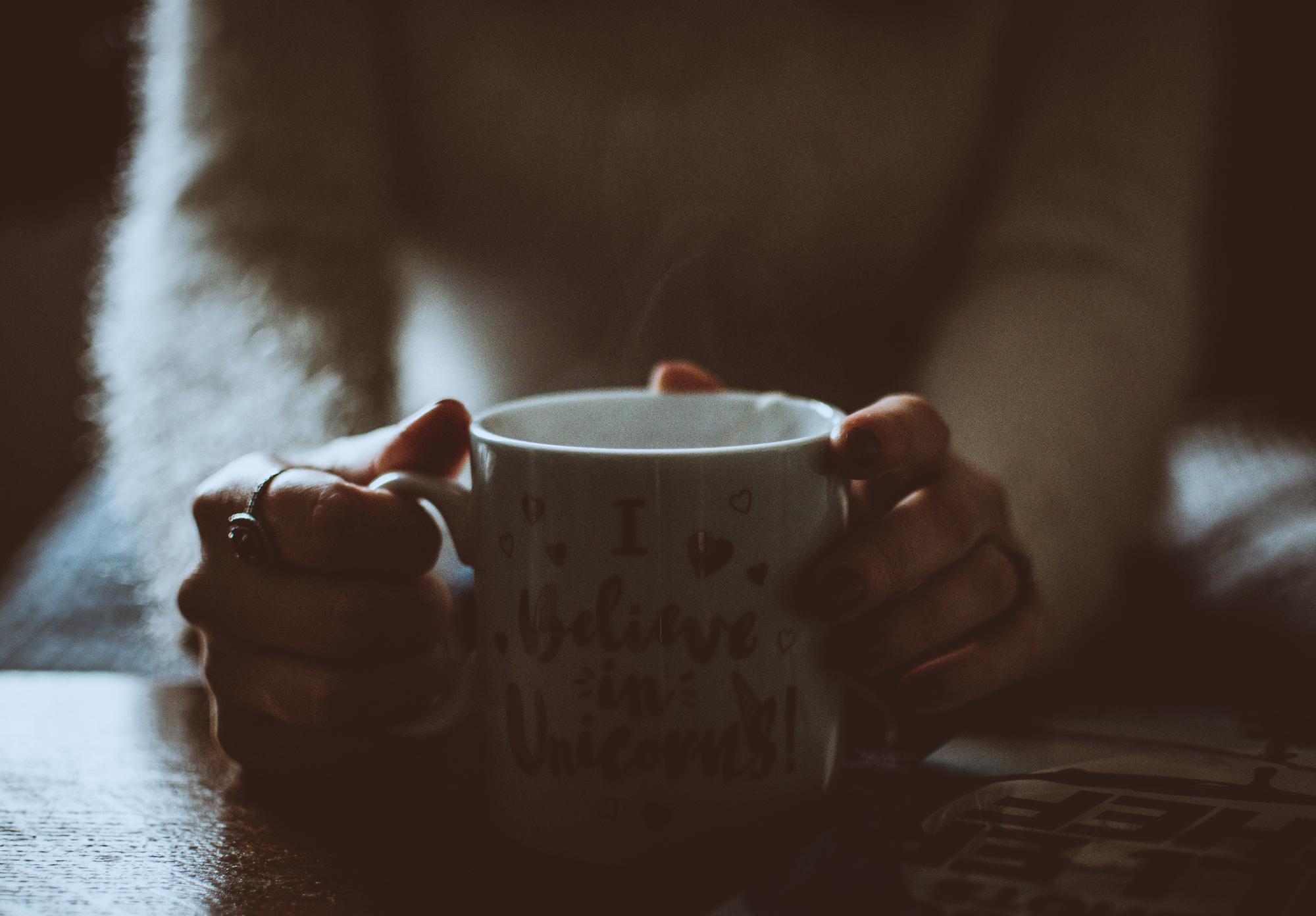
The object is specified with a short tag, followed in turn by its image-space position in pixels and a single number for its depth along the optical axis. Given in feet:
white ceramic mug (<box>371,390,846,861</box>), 1.26
